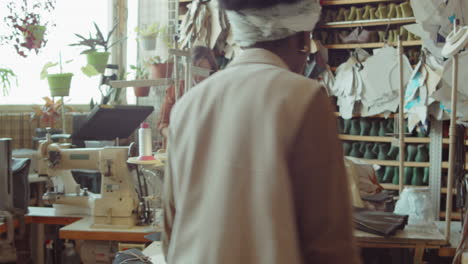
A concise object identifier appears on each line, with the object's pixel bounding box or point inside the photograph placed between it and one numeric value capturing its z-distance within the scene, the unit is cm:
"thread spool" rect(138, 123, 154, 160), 242
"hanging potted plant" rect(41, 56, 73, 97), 378
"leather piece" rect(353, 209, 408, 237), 204
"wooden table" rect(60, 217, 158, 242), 242
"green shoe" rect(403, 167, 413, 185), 475
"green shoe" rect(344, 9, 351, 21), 497
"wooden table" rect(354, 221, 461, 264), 204
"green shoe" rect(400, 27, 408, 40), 470
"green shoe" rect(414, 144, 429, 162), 468
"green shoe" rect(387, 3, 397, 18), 473
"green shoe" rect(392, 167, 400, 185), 480
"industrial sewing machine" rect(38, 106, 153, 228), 251
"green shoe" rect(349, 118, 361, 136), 504
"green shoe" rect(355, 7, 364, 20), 489
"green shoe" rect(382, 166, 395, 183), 485
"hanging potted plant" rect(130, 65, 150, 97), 456
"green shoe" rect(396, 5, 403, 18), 471
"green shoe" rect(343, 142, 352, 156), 510
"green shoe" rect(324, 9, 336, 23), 506
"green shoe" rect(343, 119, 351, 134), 511
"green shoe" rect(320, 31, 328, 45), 509
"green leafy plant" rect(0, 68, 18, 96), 444
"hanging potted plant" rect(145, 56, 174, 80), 444
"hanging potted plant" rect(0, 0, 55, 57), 417
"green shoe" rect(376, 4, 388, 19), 478
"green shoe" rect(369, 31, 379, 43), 489
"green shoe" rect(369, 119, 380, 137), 494
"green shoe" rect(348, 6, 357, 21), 491
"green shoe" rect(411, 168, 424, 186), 468
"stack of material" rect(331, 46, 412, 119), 463
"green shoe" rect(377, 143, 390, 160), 484
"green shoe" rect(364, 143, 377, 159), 491
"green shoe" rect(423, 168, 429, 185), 466
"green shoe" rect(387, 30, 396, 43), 480
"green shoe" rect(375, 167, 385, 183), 493
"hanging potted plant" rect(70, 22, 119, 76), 366
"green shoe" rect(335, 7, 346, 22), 499
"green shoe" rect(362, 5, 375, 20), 486
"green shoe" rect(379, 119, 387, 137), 488
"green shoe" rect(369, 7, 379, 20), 483
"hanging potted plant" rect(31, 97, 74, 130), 430
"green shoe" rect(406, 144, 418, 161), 475
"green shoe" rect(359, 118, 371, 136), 498
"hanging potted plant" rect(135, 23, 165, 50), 484
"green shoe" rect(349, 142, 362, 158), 503
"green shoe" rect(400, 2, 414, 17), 466
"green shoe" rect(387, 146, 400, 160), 482
